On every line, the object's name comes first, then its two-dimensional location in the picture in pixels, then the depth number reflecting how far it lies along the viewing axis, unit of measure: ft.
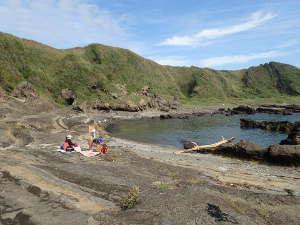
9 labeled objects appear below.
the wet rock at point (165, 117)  290.95
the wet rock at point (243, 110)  343.71
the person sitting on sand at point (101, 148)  73.41
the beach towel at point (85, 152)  68.16
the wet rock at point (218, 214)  29.94
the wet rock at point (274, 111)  327.67
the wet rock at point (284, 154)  76.05
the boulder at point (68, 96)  327.06
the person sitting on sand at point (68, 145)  71.94
